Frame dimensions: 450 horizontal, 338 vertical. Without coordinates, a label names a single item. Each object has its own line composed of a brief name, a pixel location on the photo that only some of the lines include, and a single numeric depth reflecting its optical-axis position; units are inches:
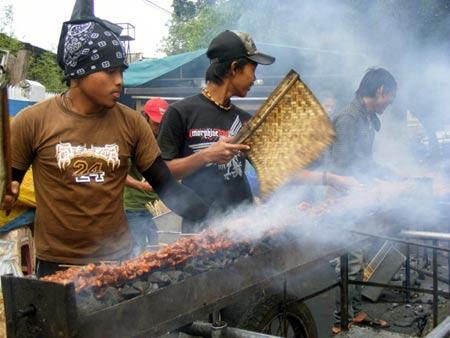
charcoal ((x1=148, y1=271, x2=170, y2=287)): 81.7
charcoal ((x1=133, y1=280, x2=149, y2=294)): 77.5
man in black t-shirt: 128.2
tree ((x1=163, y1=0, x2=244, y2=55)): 465.1
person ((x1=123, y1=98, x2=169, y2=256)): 196.9
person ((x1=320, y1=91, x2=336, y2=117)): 275.0
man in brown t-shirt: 94.9
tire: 130.0
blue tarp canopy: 357.7
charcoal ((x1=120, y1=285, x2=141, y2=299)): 76.0
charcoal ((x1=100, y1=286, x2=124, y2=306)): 74.2
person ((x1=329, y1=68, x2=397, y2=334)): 177.8
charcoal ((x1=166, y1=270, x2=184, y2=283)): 84.0
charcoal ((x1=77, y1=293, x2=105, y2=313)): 70.7
